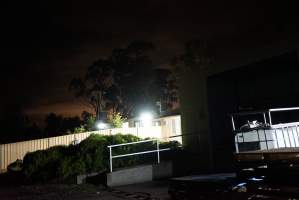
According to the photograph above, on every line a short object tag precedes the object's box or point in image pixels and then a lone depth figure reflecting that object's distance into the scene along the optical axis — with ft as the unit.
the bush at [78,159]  28.46
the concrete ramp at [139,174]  25.11
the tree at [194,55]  86.58
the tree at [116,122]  47.22
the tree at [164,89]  75.11
